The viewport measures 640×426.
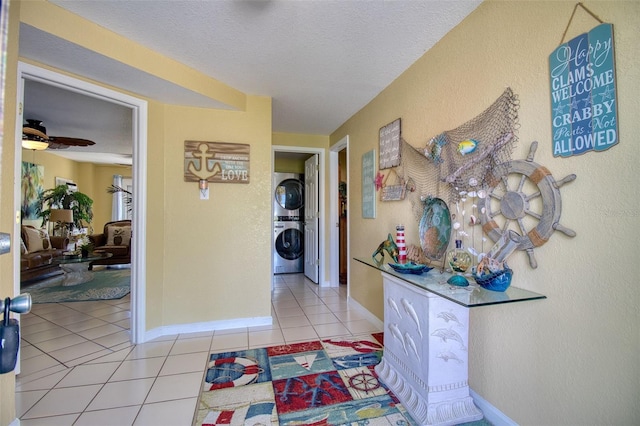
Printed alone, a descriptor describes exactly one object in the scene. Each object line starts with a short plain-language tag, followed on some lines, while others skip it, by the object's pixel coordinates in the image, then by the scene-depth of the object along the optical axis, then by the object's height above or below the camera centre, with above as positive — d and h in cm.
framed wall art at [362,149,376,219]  280 +38
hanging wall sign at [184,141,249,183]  260 +58
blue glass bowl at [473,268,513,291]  127 -28
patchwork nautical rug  151 -107
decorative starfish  263 +39
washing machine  499 -47
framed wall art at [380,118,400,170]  237 +68
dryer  497 +43
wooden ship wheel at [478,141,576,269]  119 +7
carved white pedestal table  146 -75
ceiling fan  314 +105
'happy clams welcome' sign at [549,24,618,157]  101 +49
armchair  514 -39
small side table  404 -69
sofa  404 -47
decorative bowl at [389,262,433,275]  167 -30
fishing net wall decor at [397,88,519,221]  140 +39
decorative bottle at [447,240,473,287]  143 -24
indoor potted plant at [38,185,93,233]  514 +40
